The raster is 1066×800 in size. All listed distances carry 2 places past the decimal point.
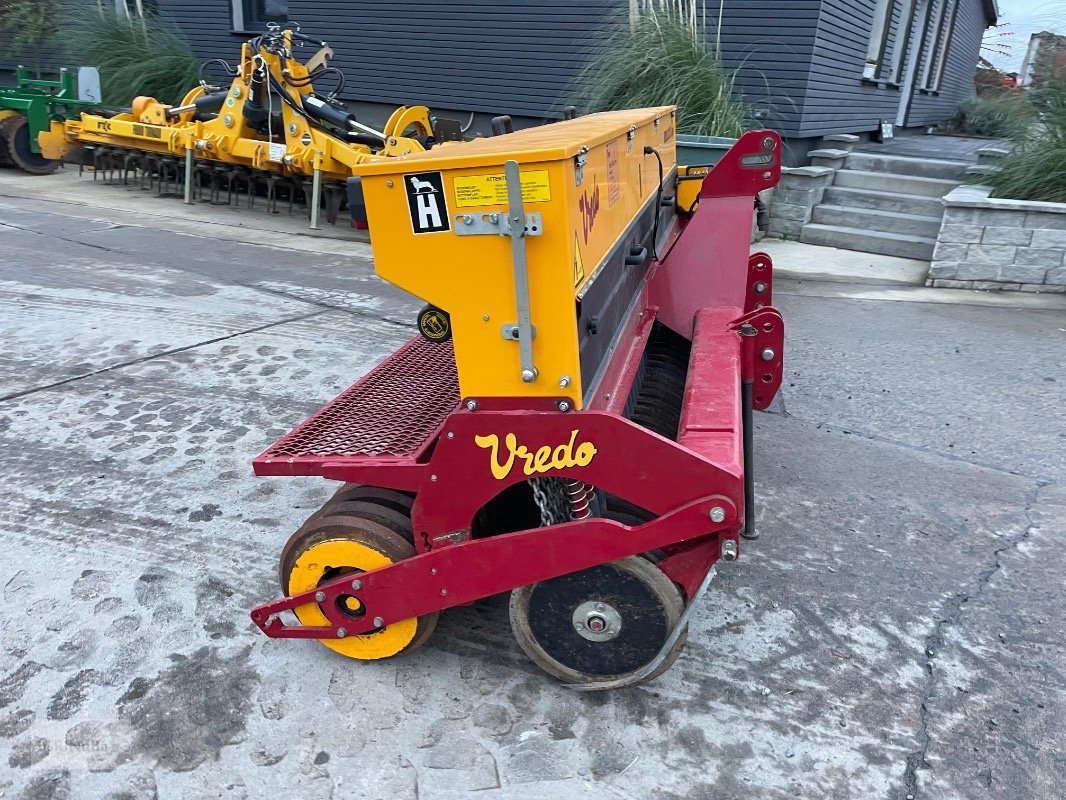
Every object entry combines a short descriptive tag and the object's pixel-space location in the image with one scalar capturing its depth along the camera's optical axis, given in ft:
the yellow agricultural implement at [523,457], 6.48
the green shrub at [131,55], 38.19
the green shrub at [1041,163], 22.33
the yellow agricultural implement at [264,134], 27.04
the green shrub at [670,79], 25.72
